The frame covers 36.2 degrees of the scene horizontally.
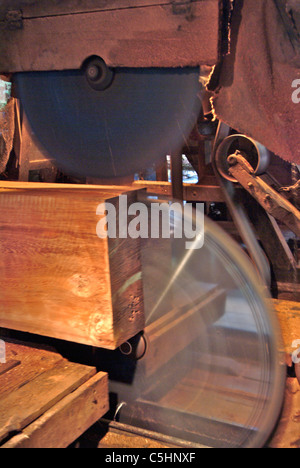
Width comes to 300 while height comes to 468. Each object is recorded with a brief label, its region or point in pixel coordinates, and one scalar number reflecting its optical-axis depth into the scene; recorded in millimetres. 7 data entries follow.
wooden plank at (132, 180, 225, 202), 2174
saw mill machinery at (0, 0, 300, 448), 1359
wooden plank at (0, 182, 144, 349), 1288
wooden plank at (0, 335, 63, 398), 1362
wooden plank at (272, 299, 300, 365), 1614
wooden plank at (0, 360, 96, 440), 1165
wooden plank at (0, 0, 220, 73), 1419
